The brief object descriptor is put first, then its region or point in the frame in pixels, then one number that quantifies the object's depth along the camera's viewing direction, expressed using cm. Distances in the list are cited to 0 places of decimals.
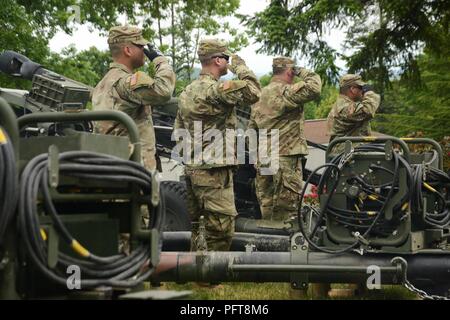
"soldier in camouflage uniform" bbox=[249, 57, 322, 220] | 979
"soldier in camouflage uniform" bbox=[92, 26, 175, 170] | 693
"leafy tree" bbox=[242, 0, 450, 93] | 1359
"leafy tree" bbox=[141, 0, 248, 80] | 1987
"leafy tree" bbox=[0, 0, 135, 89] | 1539
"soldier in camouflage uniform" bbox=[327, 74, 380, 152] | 1038
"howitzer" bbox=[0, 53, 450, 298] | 354
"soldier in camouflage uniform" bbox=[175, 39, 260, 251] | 775
